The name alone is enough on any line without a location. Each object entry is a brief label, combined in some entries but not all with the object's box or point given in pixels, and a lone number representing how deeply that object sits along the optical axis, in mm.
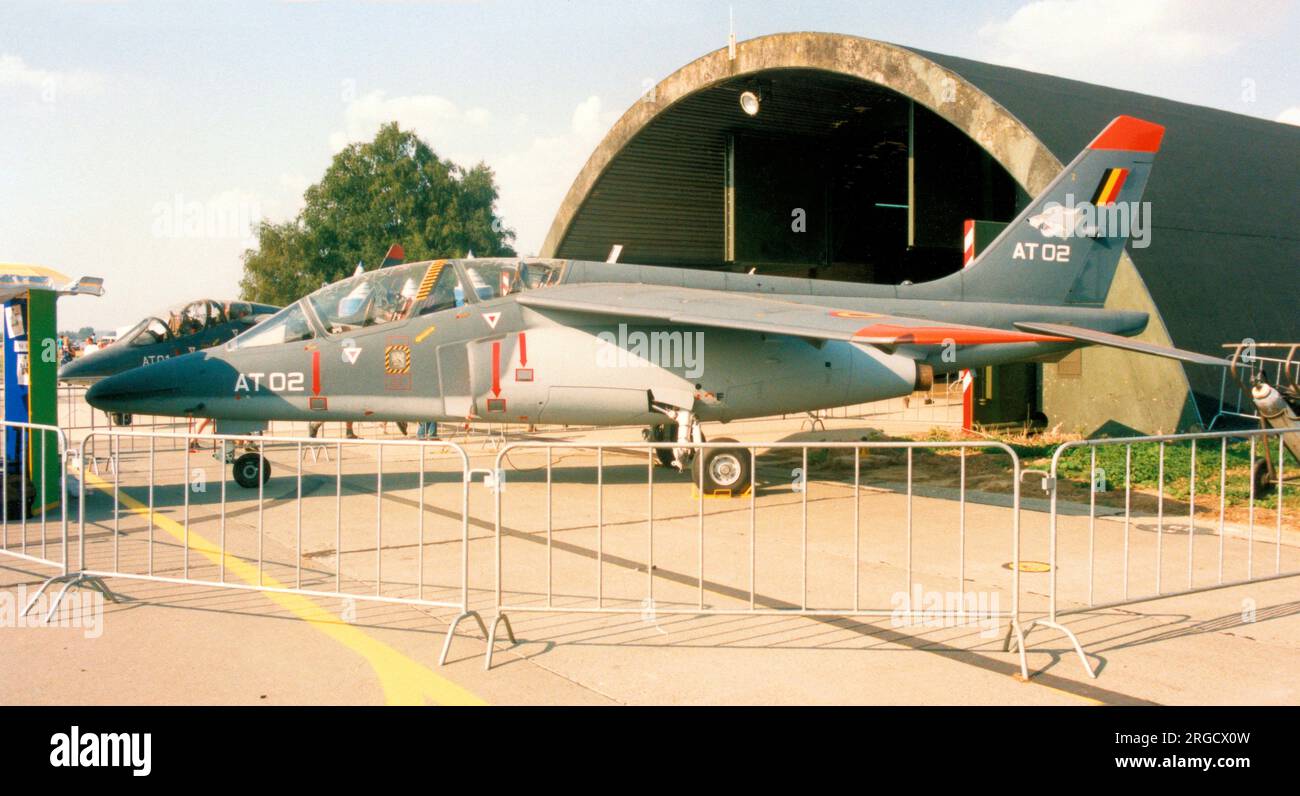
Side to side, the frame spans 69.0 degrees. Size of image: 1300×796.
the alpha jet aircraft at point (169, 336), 13891
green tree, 62312
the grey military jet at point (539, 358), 10125
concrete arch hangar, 14094
